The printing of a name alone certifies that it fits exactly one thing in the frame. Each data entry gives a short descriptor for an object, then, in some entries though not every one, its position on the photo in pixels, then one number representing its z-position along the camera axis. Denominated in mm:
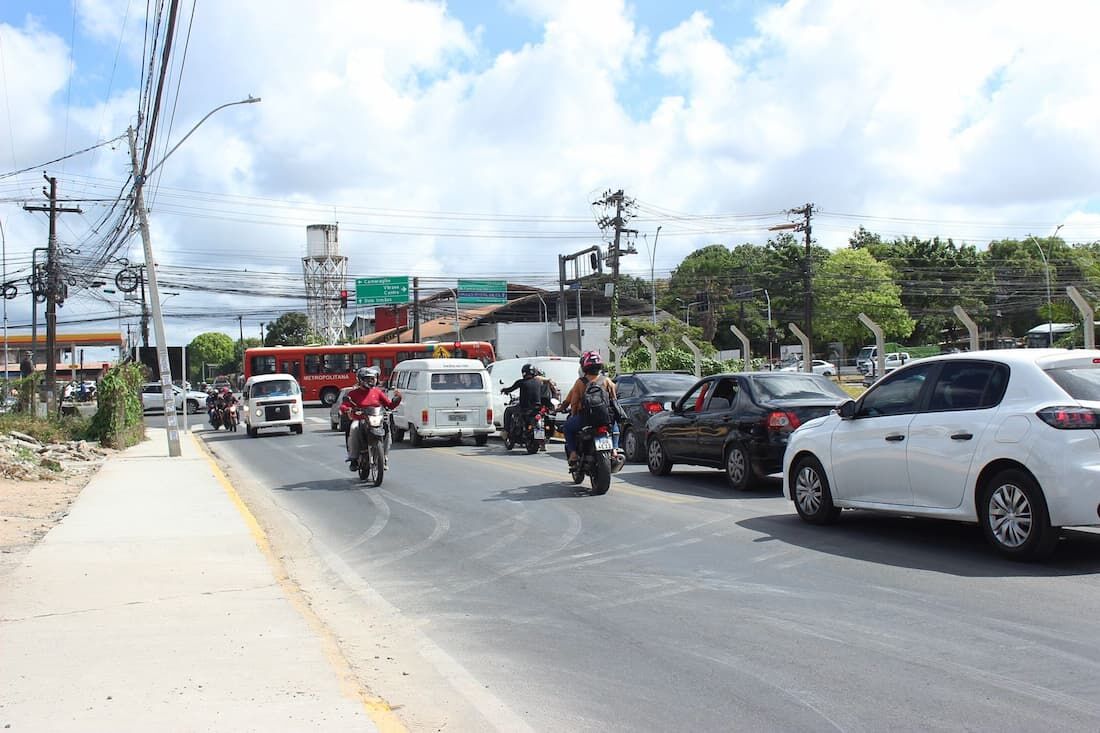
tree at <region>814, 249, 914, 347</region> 83438
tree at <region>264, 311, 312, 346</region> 109850
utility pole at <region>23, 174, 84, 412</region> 38375
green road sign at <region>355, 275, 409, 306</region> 56781
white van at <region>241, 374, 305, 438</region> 30391
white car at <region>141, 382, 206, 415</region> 55594
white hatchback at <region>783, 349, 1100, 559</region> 7184
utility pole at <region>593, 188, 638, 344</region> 45800
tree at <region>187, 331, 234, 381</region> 134875
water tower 85875
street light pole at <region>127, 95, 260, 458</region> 21938
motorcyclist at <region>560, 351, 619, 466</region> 13148
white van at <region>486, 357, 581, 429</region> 25469
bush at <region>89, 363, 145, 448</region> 25312
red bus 52906
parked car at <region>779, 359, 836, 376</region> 60825
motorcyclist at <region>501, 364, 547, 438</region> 20531
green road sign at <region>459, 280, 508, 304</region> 59438
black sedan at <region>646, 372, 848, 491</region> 12555
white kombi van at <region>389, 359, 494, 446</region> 22844
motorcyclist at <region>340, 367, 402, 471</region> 14742
